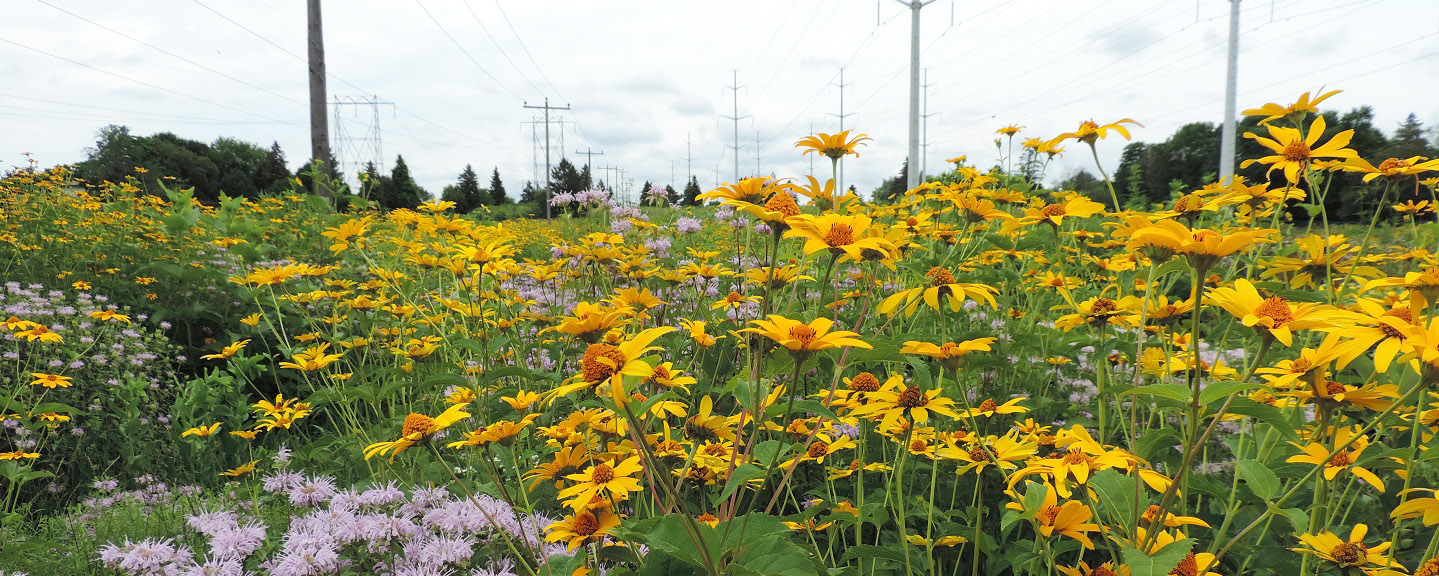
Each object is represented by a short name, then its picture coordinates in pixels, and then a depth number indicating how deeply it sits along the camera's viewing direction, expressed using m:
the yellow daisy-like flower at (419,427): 0.51
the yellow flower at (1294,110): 0.69
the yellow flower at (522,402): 0.59
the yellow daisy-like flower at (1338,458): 0.51
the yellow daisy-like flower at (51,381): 0.97
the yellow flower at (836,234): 0.52
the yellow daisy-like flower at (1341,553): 0.50
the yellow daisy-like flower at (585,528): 0.49
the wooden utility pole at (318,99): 6.68
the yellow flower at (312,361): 0.77
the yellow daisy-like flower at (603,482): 0.45
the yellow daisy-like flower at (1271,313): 0.42
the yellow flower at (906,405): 0.55
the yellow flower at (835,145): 0.71
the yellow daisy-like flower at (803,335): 0.45
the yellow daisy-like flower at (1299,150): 0.59
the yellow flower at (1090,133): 0.75
